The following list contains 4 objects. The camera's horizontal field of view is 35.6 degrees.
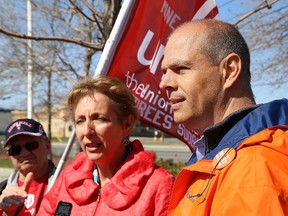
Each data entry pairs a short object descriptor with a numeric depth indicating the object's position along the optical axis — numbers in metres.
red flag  3.52
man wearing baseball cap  3.34
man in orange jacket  1.25
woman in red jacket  2.36
